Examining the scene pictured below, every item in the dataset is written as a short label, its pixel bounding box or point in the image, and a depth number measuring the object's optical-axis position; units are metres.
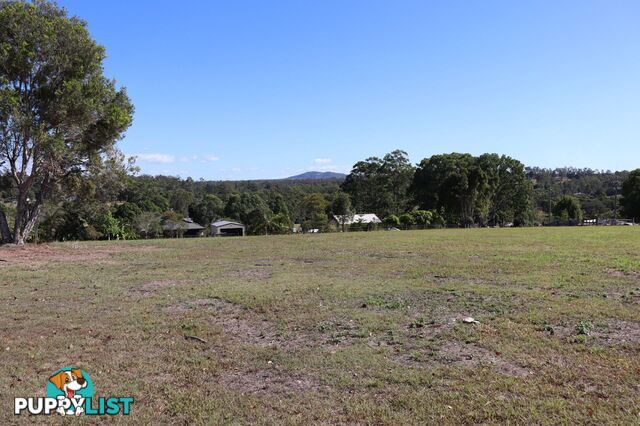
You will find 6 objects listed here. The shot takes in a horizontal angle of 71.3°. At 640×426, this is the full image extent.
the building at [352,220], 45.71
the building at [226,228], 61.88
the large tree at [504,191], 58.88
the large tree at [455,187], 55.50
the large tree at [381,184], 69.56
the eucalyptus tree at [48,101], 17.23
